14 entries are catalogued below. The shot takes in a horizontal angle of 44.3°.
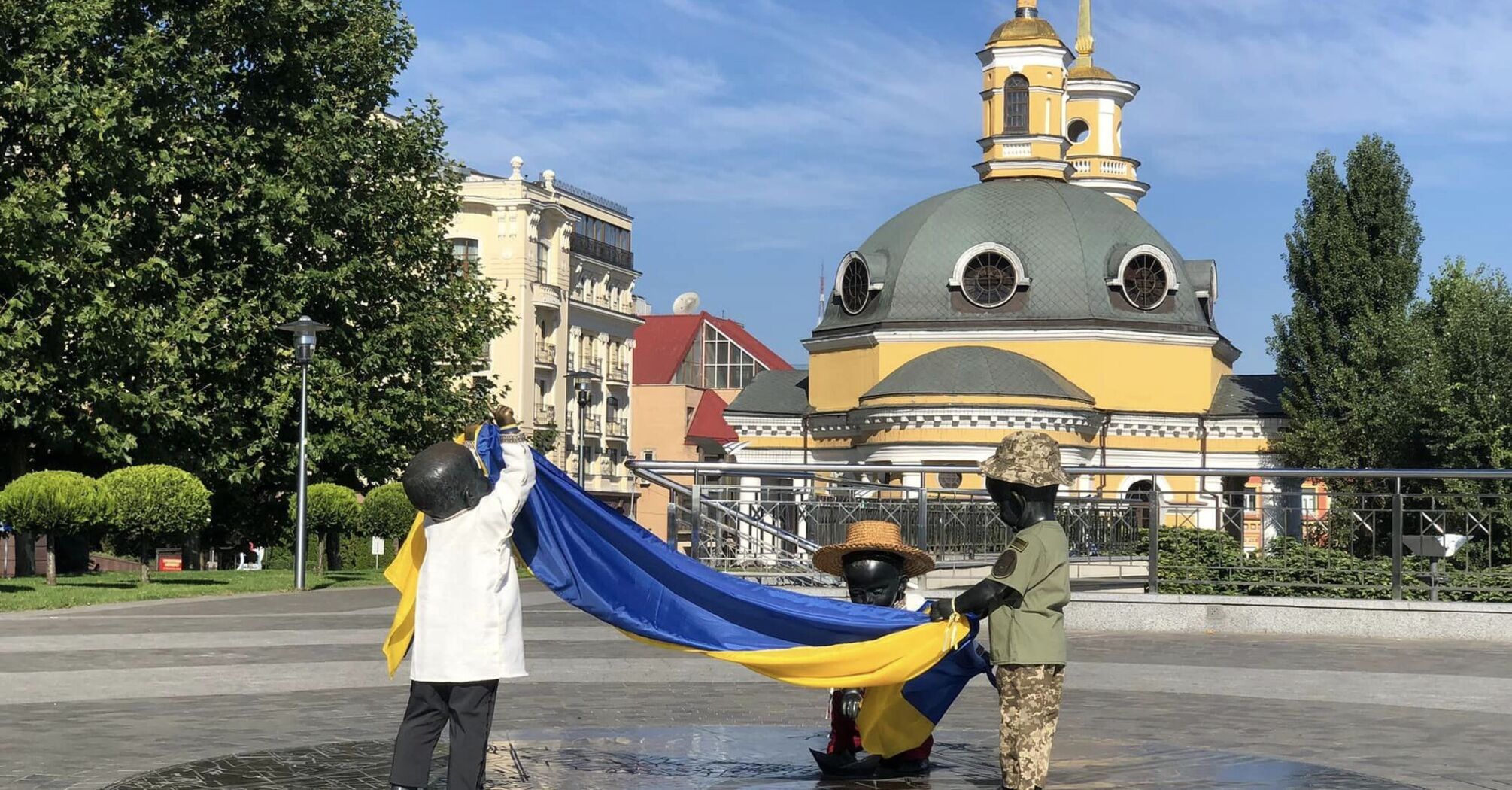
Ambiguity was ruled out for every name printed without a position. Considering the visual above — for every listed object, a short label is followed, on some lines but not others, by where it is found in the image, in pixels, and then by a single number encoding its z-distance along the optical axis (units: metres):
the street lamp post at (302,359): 29.00
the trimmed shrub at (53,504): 27.31
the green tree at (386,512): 36.38
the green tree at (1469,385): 54.47
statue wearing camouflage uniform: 8.11
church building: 58.25
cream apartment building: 85.69
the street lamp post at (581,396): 51.28
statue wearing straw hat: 9.20
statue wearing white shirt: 7.58
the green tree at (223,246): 31.39
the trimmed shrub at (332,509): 35.12
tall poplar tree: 61.66
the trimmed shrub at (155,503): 28.42
